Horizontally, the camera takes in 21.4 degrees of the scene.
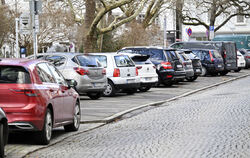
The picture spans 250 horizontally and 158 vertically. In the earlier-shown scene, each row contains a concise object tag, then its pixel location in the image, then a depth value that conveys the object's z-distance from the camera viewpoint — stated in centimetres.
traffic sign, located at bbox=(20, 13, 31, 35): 1880
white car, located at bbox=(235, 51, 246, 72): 4359
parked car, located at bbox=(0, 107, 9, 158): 857
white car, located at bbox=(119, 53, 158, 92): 2456
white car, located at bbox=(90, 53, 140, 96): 2211
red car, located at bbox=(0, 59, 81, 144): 998
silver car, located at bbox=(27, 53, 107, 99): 1986
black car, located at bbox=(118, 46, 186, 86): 2717
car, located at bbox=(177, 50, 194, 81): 2988
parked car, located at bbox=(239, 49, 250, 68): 4947
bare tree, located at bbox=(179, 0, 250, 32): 5492
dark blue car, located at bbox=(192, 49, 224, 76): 3566
